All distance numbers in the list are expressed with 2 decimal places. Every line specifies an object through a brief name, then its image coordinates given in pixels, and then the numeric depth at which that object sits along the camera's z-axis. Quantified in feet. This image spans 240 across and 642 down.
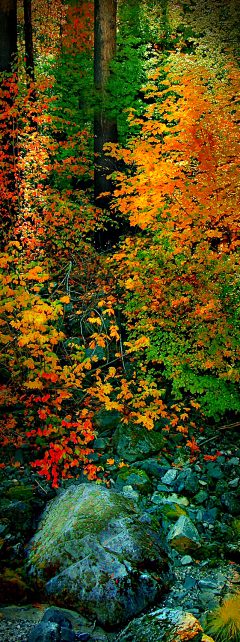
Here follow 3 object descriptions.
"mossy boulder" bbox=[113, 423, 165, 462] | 18.31
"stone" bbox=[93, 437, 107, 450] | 18.62
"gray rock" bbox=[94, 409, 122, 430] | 19.92
